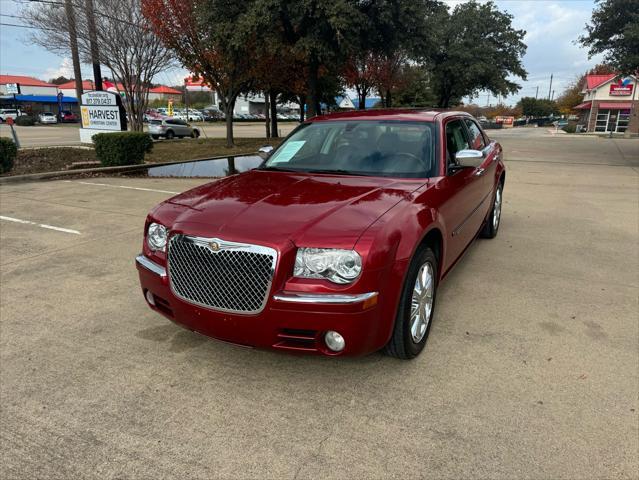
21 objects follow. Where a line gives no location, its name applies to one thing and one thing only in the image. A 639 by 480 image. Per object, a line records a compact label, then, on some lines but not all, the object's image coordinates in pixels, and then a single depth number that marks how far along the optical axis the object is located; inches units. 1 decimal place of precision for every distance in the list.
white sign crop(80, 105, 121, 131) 639.1
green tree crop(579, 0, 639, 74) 632.4
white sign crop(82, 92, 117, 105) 631.0
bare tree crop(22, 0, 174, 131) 649.7
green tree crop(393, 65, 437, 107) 1584.6
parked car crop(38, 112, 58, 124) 2159.2
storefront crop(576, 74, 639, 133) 1893.5
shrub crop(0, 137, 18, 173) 435.8
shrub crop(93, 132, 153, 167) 493.4
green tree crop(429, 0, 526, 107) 1445.6
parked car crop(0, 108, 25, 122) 2045.8
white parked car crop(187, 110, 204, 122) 2537.4
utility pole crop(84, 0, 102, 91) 641.6
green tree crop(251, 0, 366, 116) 556.1
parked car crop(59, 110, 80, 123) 2370.8
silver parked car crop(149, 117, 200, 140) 1176.8
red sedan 101.0
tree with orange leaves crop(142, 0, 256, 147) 615.8
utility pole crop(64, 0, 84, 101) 651.5
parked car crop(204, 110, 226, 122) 2566.4
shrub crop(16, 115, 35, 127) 1958.3
